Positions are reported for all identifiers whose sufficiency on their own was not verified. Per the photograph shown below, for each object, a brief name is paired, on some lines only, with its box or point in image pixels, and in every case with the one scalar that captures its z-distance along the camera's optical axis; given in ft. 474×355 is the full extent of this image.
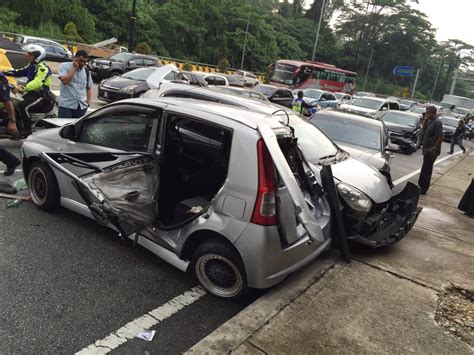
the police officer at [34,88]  21.49
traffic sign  216.74
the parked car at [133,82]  40.68
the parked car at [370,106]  59.06
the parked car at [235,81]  89.04
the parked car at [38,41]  69.97
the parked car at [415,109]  99.94
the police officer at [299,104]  47.91
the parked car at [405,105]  102.83
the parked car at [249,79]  105.01
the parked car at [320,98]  71.31
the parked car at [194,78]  50.51
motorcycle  21.66
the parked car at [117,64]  63.52
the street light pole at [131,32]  82.70
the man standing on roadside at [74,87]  20.97
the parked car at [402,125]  51.32
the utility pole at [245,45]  161.78
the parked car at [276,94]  57.58
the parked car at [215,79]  66.16
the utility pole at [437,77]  276.33
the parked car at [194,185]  10.50
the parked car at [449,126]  82.36
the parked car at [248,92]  33.42
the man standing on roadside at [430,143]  26.68
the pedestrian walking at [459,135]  56.61
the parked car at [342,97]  85.62
